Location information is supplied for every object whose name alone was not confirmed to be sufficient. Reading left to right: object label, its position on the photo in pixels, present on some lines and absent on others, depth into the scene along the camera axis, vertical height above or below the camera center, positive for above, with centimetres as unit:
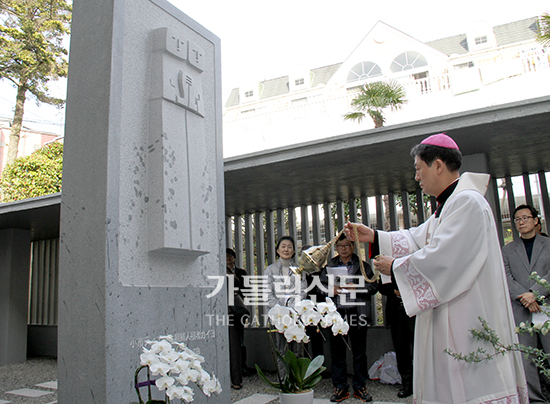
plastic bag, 549 -108
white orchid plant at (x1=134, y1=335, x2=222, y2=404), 173 -30
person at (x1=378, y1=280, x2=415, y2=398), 491 -64
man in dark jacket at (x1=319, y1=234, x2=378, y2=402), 483 -35
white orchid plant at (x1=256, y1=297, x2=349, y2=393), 250 -24
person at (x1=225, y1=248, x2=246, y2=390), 567 -56
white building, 1123 +508
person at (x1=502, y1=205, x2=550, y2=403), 436 +3
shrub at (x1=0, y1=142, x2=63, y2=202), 1543 +401
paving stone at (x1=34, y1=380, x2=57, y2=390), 627 -121
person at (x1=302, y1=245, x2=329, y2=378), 564 -66
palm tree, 1173 +456
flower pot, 247 -60
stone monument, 240 +50
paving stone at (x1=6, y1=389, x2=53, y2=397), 578 -120
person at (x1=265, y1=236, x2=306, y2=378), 550 +3
